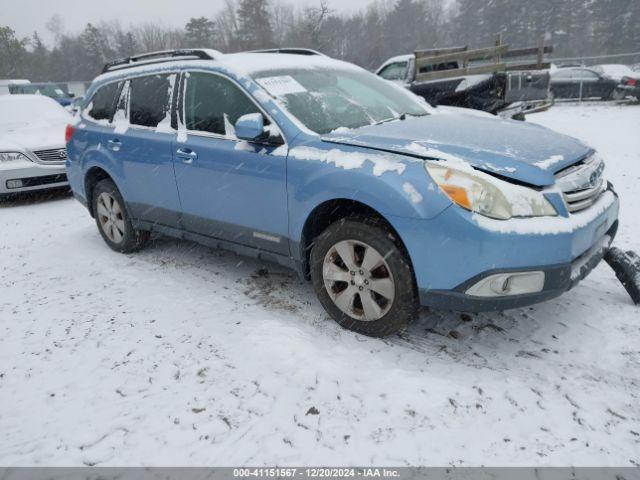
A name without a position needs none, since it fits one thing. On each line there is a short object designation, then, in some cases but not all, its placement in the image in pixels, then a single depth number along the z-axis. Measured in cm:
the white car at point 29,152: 748
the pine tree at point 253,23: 5466
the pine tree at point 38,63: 6181
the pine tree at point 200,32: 6144
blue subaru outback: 265
